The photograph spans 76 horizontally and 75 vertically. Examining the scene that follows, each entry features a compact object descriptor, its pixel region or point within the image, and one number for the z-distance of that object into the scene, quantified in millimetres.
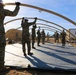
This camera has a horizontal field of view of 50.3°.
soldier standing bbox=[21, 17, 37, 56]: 3913
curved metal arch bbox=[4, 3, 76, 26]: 3178
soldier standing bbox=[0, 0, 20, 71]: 2408
